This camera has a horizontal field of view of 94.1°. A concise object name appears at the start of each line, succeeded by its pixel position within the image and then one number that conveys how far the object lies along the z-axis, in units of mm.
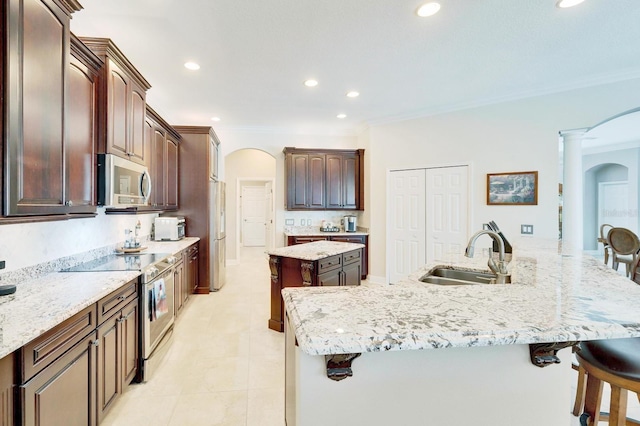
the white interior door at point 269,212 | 8486
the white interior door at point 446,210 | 4410
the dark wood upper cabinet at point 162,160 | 3480
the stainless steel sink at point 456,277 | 2111
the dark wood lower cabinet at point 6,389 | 1098
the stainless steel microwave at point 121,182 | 2172
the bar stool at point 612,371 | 1198
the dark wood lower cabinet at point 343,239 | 5305
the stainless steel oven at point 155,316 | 2309
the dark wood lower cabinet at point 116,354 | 1777
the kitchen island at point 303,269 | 3076
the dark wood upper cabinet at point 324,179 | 5613
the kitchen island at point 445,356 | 841
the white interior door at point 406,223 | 4798
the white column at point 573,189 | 3729
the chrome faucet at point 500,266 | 1745
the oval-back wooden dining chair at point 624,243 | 3937
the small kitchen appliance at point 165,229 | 4051
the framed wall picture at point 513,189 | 3920
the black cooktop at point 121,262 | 2283
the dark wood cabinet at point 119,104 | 2188
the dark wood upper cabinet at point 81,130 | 1862
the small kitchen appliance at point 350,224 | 5688
